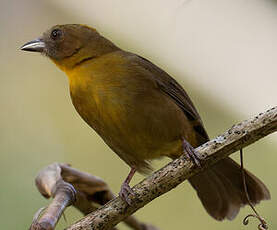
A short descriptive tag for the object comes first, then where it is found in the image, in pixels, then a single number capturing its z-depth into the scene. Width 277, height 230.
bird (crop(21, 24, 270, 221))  6.51
